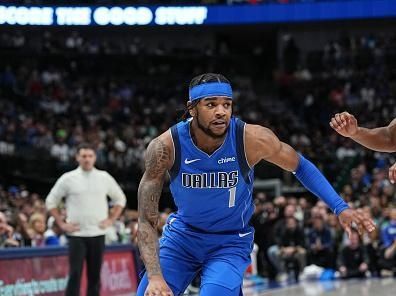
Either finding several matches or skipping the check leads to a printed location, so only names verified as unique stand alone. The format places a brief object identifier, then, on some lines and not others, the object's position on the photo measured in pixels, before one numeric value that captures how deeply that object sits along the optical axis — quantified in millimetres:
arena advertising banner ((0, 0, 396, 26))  26375
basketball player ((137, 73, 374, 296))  5781
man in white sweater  10055
